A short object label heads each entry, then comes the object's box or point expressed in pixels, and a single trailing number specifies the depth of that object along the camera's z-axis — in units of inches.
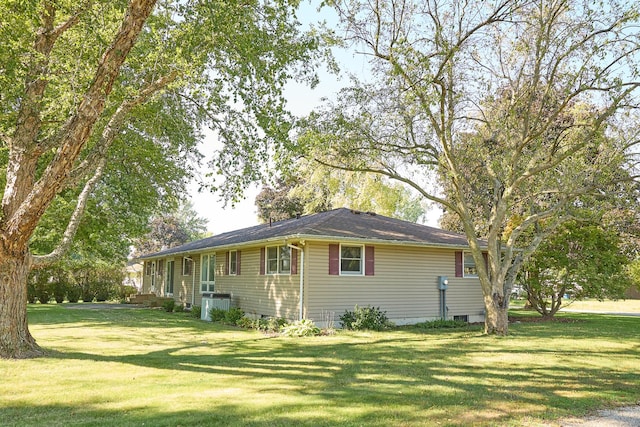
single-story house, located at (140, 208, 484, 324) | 541.0
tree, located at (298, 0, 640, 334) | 454.0
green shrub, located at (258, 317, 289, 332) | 530.0
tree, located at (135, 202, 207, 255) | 2140.7
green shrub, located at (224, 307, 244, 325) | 610.5
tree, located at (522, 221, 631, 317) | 677.3
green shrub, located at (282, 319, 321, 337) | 491.5
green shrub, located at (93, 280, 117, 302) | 1128.2
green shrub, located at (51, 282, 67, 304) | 1031.0
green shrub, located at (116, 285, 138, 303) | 1134.0
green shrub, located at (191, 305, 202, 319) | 711.7
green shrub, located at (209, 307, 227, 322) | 633.1
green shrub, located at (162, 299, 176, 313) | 823.7
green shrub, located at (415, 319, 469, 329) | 591.2
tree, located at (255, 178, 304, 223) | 1350.9
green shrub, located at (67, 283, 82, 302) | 1059.9
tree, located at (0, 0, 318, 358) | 317.7
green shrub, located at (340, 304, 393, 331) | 537.6
